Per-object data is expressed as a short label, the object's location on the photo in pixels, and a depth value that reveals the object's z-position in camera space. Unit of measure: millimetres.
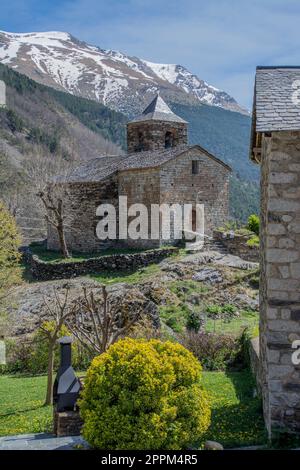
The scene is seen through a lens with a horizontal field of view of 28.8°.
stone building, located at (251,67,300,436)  8102
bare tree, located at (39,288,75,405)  12547
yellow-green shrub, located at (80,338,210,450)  7355
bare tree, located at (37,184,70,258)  31000
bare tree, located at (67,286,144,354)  11992
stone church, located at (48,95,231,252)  29391
